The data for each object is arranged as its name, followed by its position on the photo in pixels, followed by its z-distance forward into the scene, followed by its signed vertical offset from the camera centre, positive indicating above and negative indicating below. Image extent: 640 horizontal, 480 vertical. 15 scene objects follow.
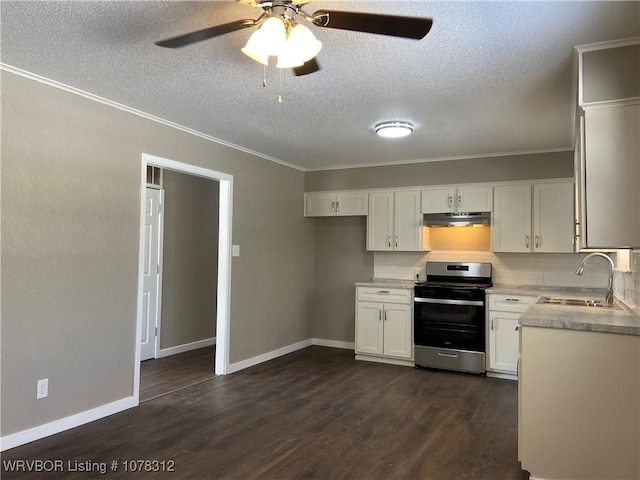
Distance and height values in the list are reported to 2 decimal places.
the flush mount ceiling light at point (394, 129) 3.83 +1.08
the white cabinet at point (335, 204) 5.71 +0.66
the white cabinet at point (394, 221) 5.37 +0.42
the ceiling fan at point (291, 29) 1.78 +0.92
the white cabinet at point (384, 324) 5.12 -0.80
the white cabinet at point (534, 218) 4.62 +0.42
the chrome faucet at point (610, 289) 3.27 -0.21
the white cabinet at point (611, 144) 2.27 +0.59
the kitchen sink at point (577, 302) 3.29 -0.33
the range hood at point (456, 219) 4.97 +0.42
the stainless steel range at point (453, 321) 4.72 -0.69
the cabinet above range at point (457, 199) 5.00 +0.65
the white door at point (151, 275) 5.23 -0.28
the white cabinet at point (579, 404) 2.22 -0.74
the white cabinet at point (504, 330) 4.54 -0.73
